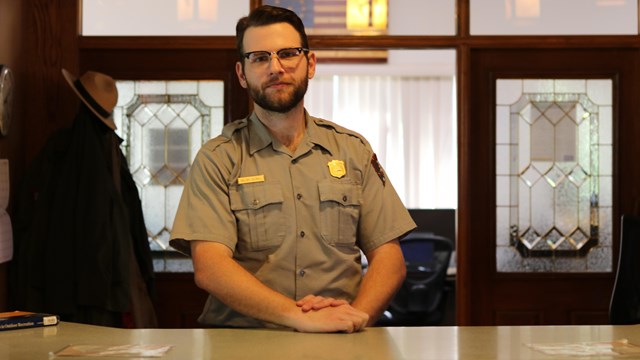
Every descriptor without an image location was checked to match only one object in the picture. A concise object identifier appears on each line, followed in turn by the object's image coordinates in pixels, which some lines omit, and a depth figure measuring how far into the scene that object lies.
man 2.32
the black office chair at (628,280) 3.62
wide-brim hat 3.98
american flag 4.45
